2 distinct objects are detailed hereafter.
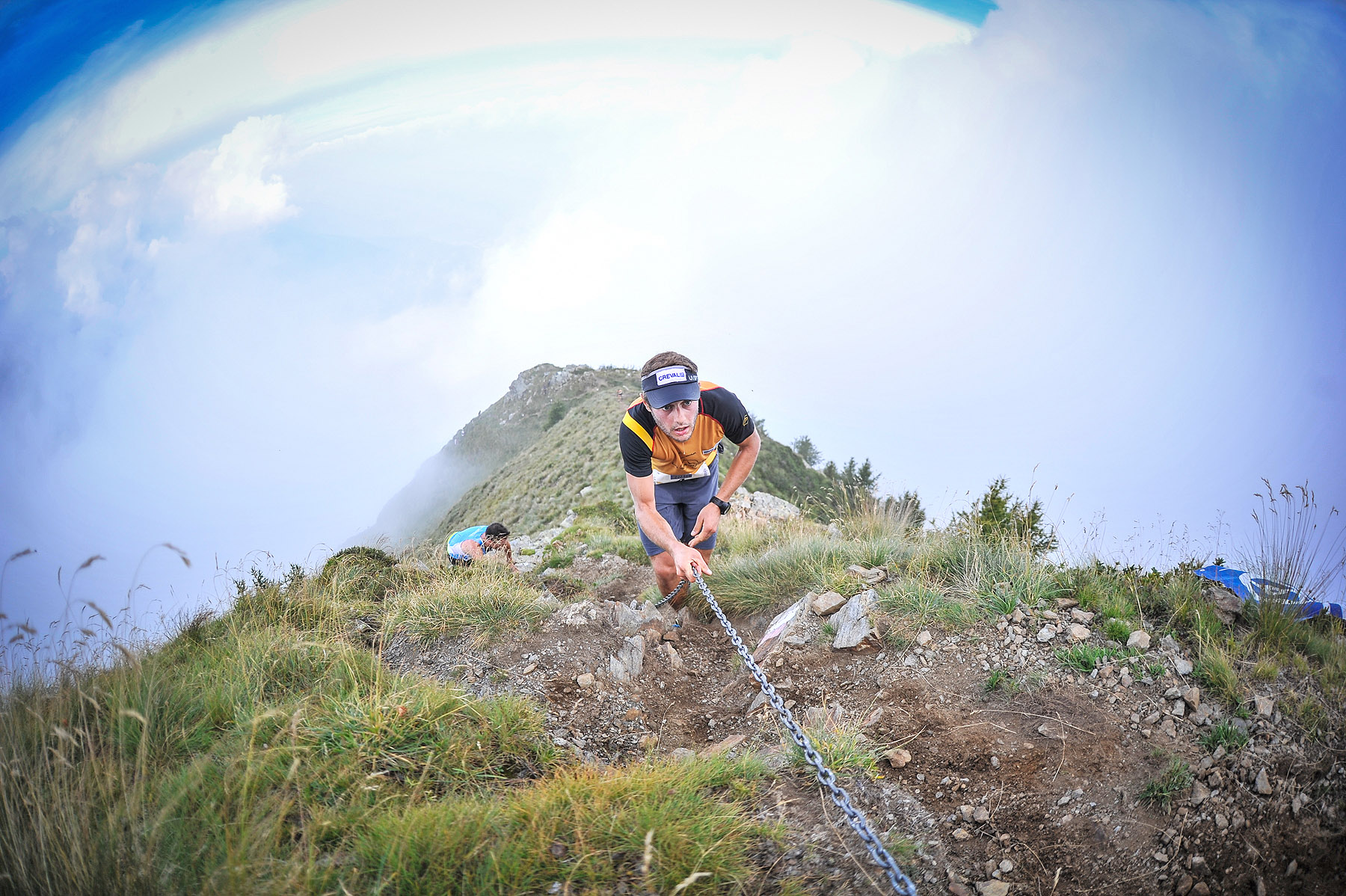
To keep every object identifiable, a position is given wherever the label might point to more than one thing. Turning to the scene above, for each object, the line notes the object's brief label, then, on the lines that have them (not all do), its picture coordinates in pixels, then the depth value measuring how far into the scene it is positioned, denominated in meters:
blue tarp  3.72
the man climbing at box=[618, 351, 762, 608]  4.43
